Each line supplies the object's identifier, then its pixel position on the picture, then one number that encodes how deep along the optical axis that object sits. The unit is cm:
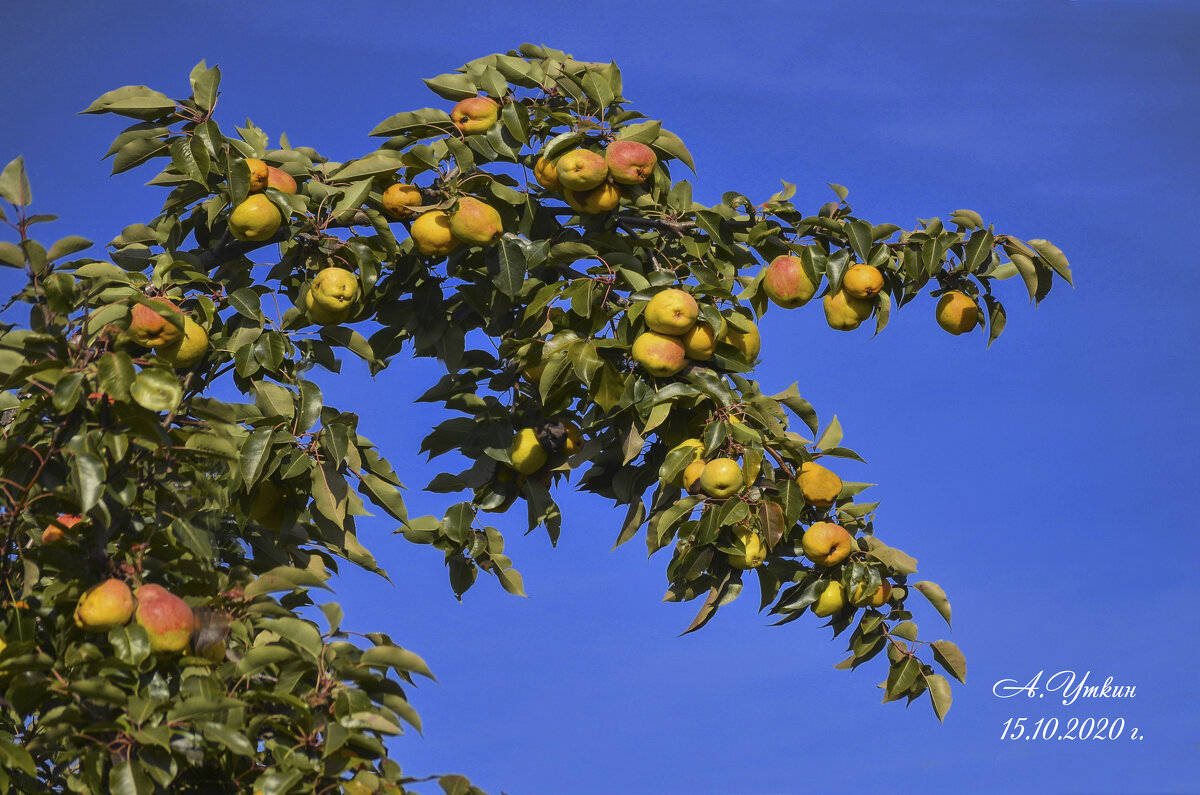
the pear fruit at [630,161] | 746
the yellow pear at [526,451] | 795
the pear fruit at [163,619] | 558
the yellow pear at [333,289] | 708
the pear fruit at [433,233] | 725
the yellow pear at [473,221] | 714
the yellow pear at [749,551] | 721
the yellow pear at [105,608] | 552
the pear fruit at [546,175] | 755
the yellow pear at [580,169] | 733
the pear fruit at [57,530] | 585
